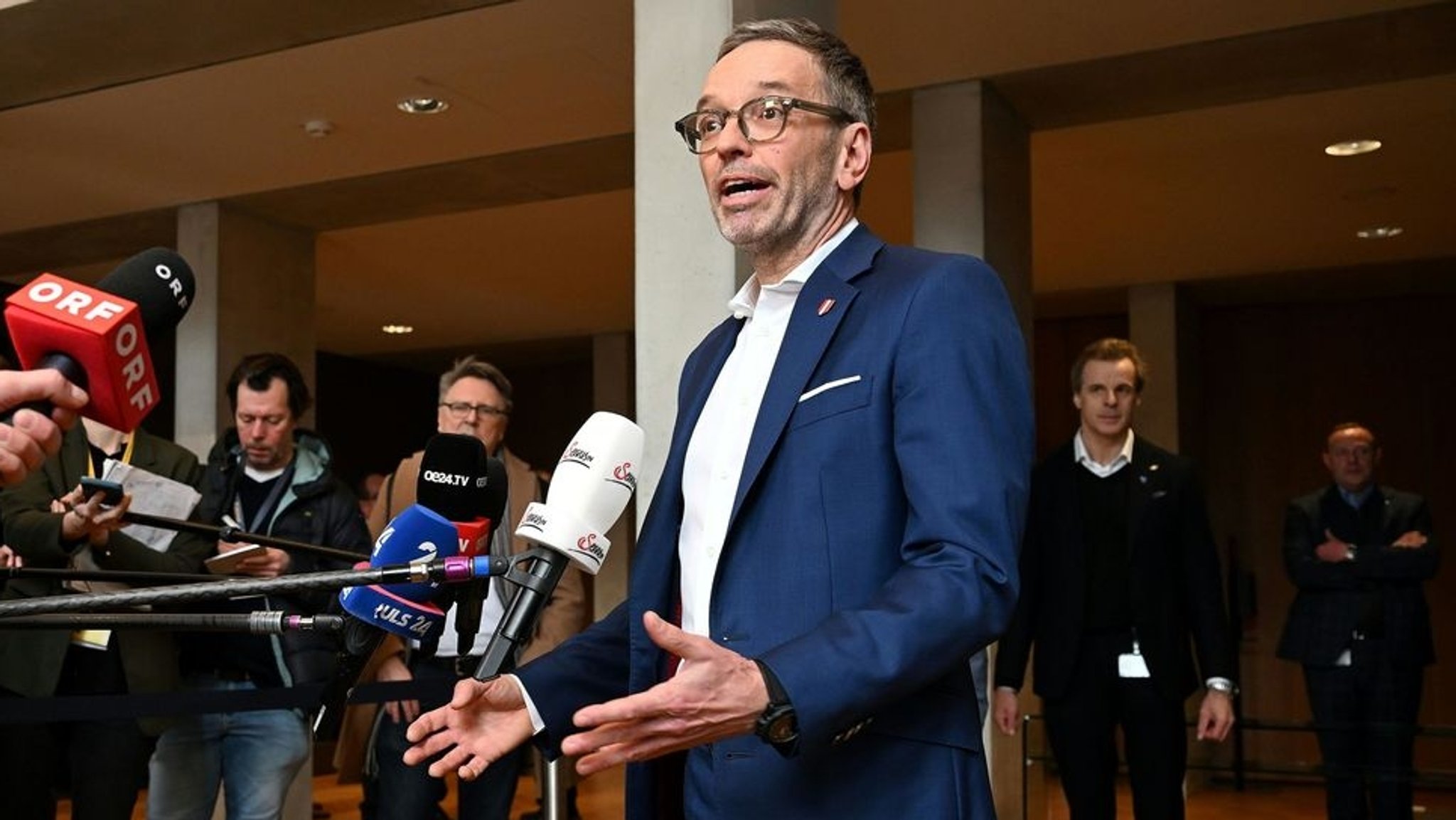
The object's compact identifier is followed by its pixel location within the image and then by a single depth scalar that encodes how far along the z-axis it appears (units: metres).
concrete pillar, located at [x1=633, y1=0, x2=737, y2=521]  3.36
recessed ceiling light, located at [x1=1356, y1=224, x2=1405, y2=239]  8.52
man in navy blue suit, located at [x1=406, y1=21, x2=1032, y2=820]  1.31
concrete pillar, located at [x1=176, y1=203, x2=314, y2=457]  7.49
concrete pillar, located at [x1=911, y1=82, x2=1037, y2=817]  5.61
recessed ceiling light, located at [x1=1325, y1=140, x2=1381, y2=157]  6.82
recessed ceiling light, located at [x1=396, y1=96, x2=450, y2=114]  6.11
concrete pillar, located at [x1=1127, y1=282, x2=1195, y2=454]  9.70
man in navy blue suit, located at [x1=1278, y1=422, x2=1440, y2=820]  5.95
